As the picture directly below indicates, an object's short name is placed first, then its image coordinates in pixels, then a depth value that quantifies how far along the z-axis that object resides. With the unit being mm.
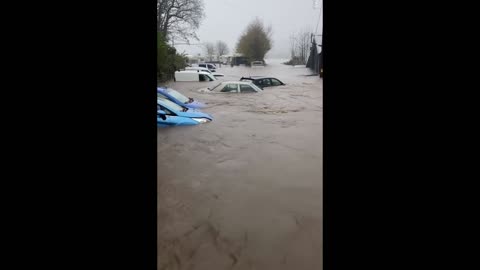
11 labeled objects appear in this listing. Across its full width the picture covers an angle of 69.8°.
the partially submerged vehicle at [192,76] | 22453
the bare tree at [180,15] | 27391
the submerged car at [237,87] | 15406
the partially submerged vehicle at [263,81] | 18433
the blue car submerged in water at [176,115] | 8510
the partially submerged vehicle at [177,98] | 10320
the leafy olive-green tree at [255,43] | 60625
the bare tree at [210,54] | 78825
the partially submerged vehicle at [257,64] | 58228
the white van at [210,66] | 40381
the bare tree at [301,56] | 62675
